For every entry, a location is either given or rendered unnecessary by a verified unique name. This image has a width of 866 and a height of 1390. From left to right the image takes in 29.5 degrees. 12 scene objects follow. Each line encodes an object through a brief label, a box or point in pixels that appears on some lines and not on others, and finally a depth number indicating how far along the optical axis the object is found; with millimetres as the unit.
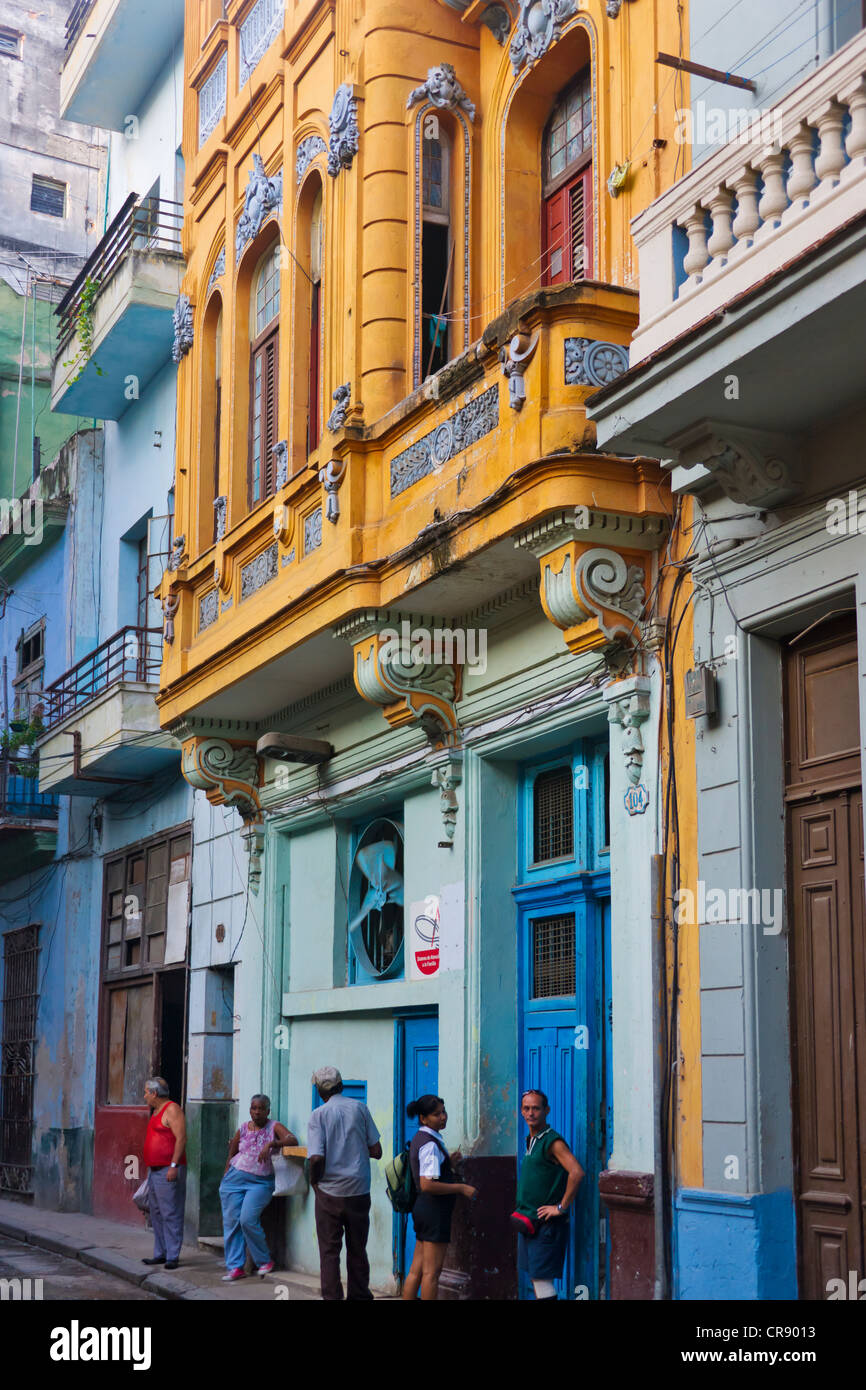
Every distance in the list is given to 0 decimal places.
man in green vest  9156
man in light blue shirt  10289
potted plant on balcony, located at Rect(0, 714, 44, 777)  21500
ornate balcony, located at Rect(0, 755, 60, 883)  22078
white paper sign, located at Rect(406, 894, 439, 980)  11617
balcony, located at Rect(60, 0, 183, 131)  19391
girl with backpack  9695
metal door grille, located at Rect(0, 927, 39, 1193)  22438
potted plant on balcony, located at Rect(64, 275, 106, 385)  19453
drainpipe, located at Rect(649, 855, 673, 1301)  8359
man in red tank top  13867
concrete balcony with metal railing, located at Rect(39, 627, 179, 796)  17672
